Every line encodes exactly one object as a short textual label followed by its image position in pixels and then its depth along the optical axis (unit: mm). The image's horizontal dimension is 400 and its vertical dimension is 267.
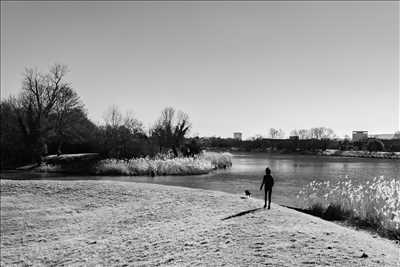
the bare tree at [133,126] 36306
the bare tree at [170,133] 42738
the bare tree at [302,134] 121762
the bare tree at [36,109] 34281
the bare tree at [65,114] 37875
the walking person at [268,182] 10739
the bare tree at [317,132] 118956
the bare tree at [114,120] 36294
